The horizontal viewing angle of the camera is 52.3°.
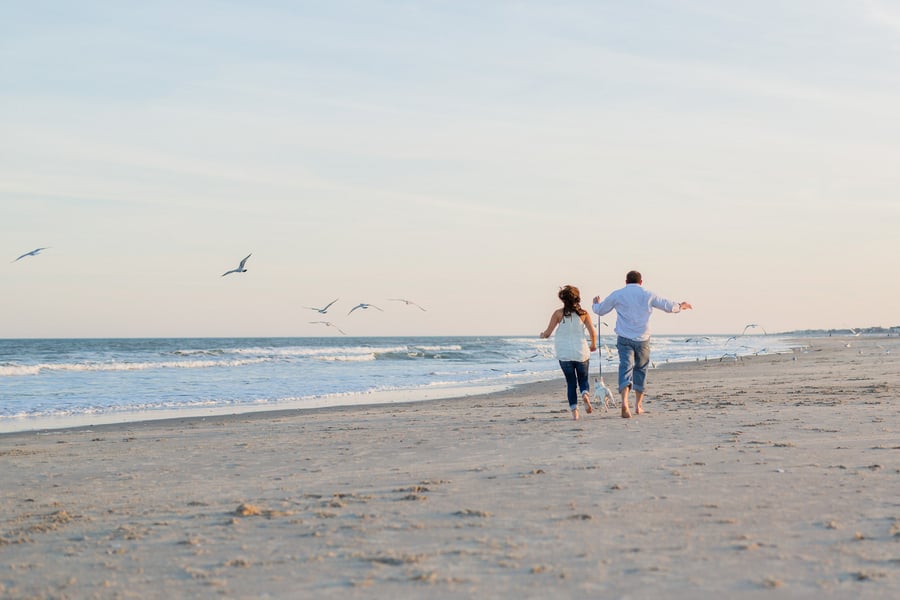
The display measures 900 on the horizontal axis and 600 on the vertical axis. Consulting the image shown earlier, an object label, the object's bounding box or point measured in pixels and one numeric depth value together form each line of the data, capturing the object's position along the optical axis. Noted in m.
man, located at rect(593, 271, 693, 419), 10.97
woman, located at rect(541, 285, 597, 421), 10.99
